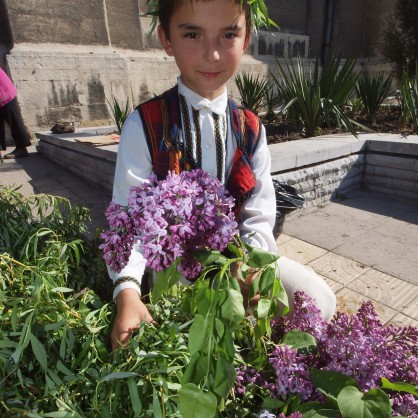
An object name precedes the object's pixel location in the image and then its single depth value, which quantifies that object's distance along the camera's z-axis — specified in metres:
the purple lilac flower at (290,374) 0.83
